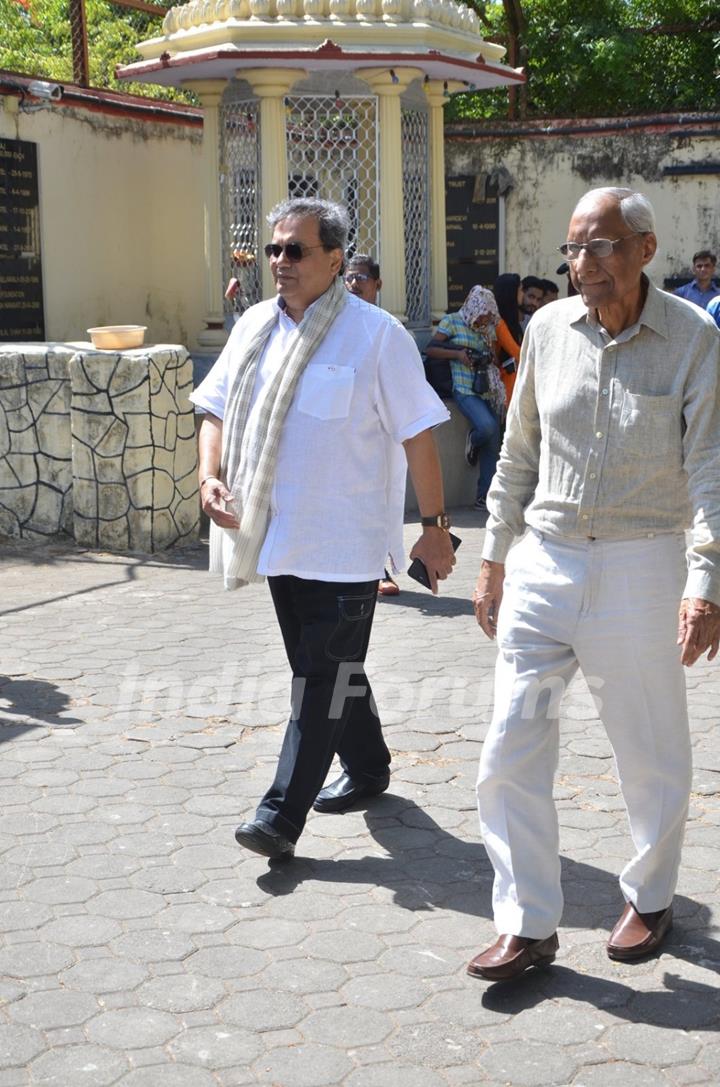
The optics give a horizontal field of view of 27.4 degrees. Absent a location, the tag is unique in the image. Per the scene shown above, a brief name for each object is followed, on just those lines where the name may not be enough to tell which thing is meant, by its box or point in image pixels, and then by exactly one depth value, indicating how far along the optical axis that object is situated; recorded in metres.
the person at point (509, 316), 11.26
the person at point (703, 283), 12.64
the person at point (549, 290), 11.43
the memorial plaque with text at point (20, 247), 11.86
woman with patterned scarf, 10.94
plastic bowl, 9.30
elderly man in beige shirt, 3.49
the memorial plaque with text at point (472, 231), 15.35
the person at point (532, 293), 11.40
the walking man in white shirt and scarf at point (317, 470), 4.34
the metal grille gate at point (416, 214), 12.24
